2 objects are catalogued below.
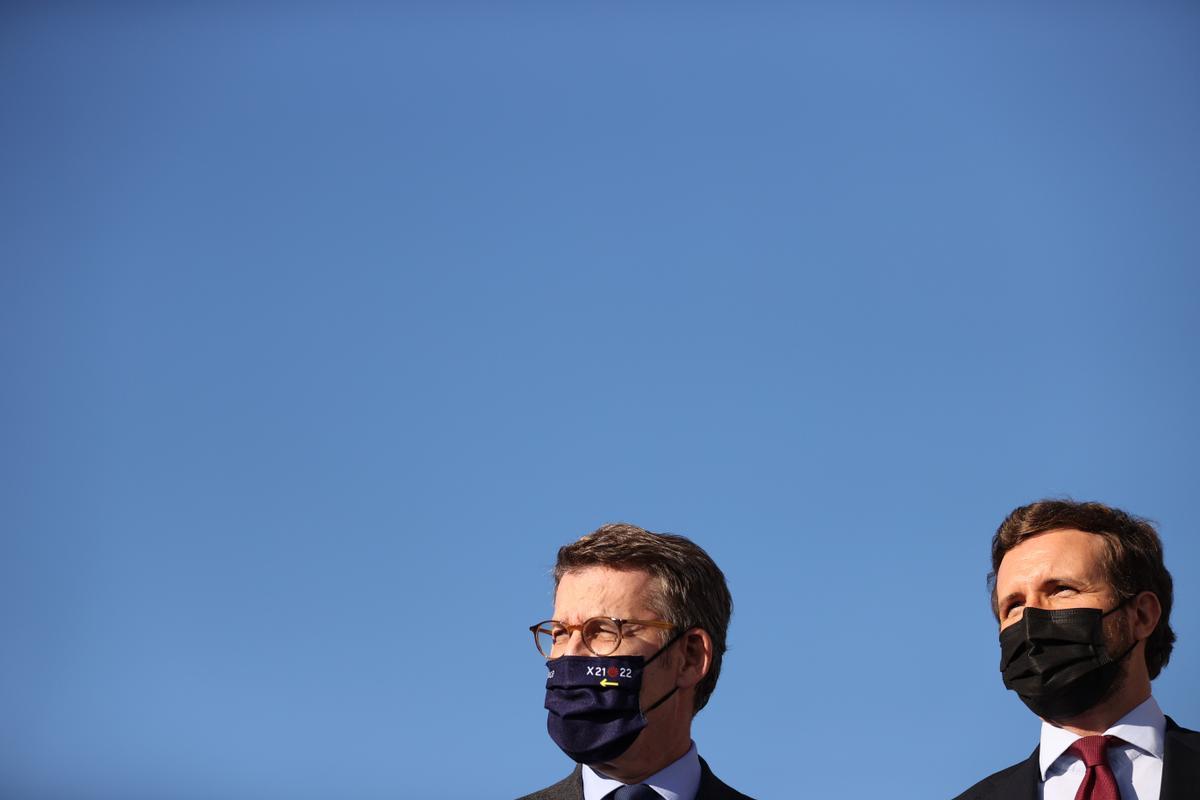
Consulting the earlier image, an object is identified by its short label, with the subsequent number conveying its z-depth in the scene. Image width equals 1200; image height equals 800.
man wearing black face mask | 7.42
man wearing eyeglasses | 7.53
